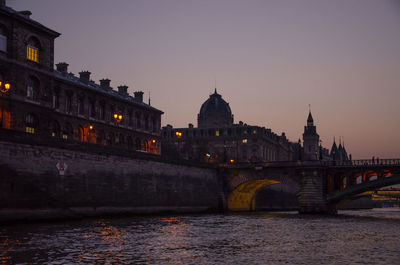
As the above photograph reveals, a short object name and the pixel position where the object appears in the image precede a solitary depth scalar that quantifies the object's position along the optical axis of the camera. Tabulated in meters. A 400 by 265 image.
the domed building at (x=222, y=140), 156.50
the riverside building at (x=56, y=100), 53.78
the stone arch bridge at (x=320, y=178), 70.56
